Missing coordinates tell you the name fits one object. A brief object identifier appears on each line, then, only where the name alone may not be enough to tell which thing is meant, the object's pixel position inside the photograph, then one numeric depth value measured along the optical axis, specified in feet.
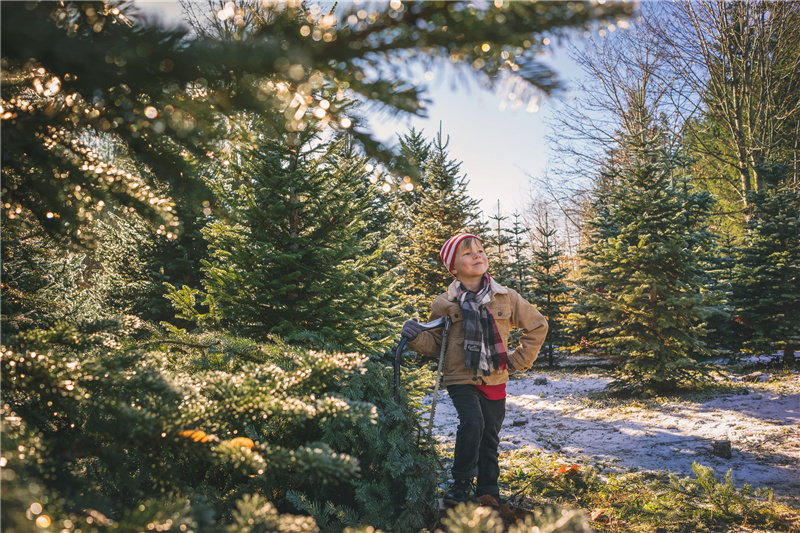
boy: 10.18
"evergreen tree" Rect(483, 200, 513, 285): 38.29
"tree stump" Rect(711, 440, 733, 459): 13.37
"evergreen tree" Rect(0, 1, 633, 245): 2.48
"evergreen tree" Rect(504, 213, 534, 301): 40.70
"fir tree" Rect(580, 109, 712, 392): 22.77
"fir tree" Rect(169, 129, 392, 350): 13.32
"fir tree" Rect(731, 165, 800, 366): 28.89
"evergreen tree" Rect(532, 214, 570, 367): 40.14
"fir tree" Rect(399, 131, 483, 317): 35.06
